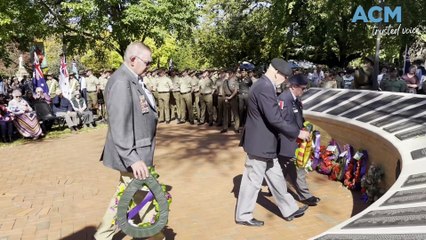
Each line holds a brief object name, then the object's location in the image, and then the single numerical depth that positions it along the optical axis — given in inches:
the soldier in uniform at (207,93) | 510.0
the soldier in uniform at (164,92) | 549.6
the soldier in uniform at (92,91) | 612.1
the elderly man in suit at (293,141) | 203.6
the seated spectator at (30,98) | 506.0
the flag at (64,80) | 564.3
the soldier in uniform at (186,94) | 538.3
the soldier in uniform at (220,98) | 483.3
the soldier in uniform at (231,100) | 455.5
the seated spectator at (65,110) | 508.7
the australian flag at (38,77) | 546.9
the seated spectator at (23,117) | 442.3
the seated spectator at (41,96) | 516.7
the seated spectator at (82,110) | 521.7
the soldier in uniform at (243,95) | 444.5
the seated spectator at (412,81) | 465.4
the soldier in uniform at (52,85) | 590.9
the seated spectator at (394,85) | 424.5
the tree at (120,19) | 571.5
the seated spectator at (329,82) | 585.5
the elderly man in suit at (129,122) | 133.1
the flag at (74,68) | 650.7
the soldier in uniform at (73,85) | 573.6
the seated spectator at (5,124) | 435.2
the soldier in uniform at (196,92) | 538.1
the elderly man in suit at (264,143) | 178.5
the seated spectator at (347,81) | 582.6
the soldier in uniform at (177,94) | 551.6
